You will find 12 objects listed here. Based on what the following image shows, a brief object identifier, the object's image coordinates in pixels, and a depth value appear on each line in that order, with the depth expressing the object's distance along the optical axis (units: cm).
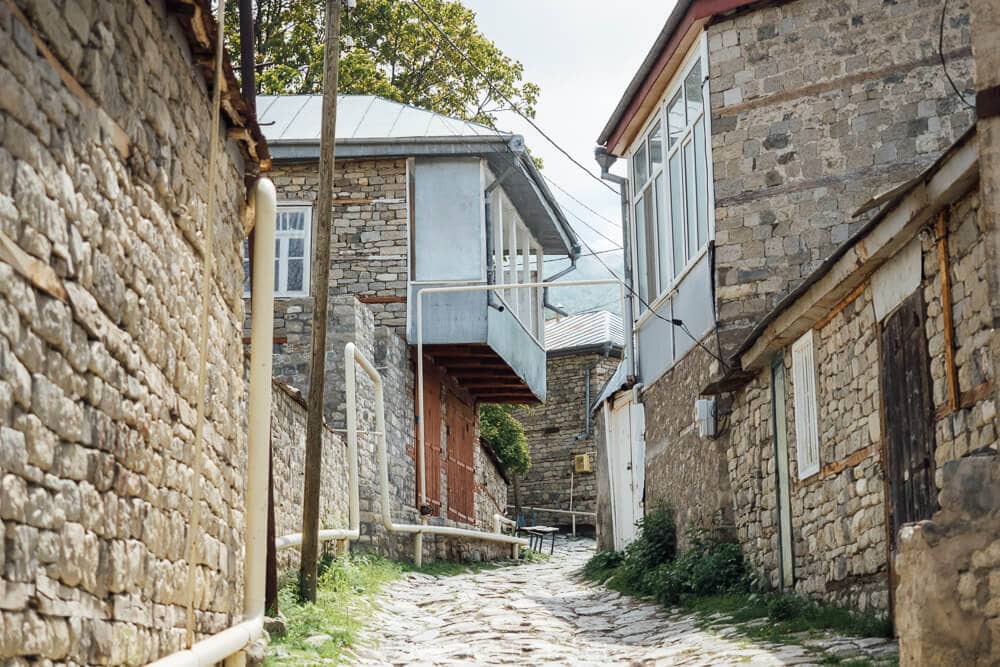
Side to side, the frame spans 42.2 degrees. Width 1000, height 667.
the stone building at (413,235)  1786
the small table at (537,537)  2162
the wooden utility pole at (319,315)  1053
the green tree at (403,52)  2506
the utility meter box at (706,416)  1248
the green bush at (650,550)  1378
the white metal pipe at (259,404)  766
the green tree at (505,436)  2783
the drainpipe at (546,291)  2189
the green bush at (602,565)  1581
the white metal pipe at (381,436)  1402
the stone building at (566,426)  3028
